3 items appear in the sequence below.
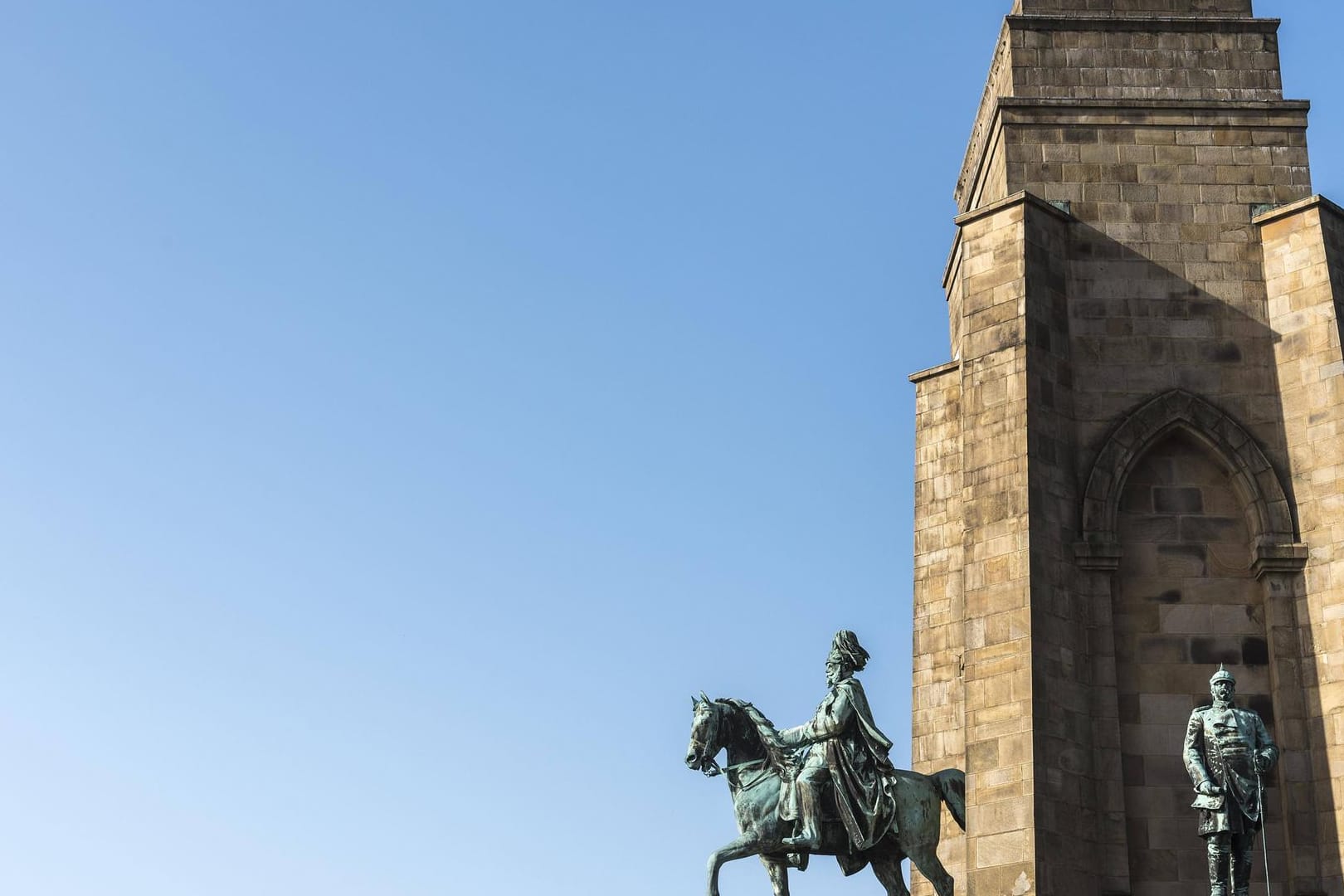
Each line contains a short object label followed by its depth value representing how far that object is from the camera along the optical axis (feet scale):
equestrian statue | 68.95
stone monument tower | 67.36
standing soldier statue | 59.62
